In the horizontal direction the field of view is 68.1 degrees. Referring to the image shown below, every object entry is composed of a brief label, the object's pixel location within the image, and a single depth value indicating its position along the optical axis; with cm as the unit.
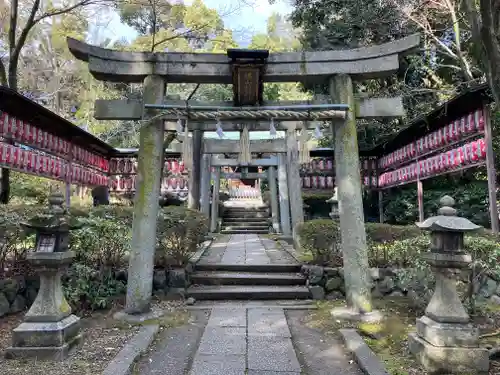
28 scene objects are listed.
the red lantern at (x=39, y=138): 1116
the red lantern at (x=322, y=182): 1734
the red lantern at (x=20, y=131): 1013
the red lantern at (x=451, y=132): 1021
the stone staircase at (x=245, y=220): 1698
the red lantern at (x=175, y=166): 1889
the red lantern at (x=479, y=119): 881
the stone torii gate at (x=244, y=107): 575
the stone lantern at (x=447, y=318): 379
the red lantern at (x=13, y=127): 980
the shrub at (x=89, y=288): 572
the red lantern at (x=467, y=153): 937
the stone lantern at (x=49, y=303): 409
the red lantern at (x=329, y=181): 1736
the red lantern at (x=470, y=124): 920
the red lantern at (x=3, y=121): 930
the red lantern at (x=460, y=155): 975
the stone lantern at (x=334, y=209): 989
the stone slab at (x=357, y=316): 550
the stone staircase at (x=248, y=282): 678
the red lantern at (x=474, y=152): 905
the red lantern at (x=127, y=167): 1847
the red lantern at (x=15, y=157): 1002
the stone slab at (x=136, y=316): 549
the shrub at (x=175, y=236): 704
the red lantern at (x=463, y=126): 955
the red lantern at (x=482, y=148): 875
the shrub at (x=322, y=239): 709
